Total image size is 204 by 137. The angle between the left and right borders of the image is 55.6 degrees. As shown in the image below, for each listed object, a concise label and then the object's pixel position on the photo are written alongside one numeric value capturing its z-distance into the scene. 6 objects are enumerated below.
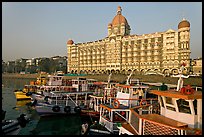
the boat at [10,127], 12.15
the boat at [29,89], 31.94
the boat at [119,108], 13.73
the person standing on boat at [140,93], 17.50
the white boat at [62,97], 20.14
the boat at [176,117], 8.41
